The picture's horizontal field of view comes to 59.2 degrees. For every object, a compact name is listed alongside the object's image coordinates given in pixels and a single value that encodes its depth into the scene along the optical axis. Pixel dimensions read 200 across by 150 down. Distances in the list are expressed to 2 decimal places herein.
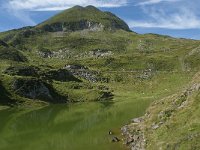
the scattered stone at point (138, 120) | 45.01
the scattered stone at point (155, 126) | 34.62
